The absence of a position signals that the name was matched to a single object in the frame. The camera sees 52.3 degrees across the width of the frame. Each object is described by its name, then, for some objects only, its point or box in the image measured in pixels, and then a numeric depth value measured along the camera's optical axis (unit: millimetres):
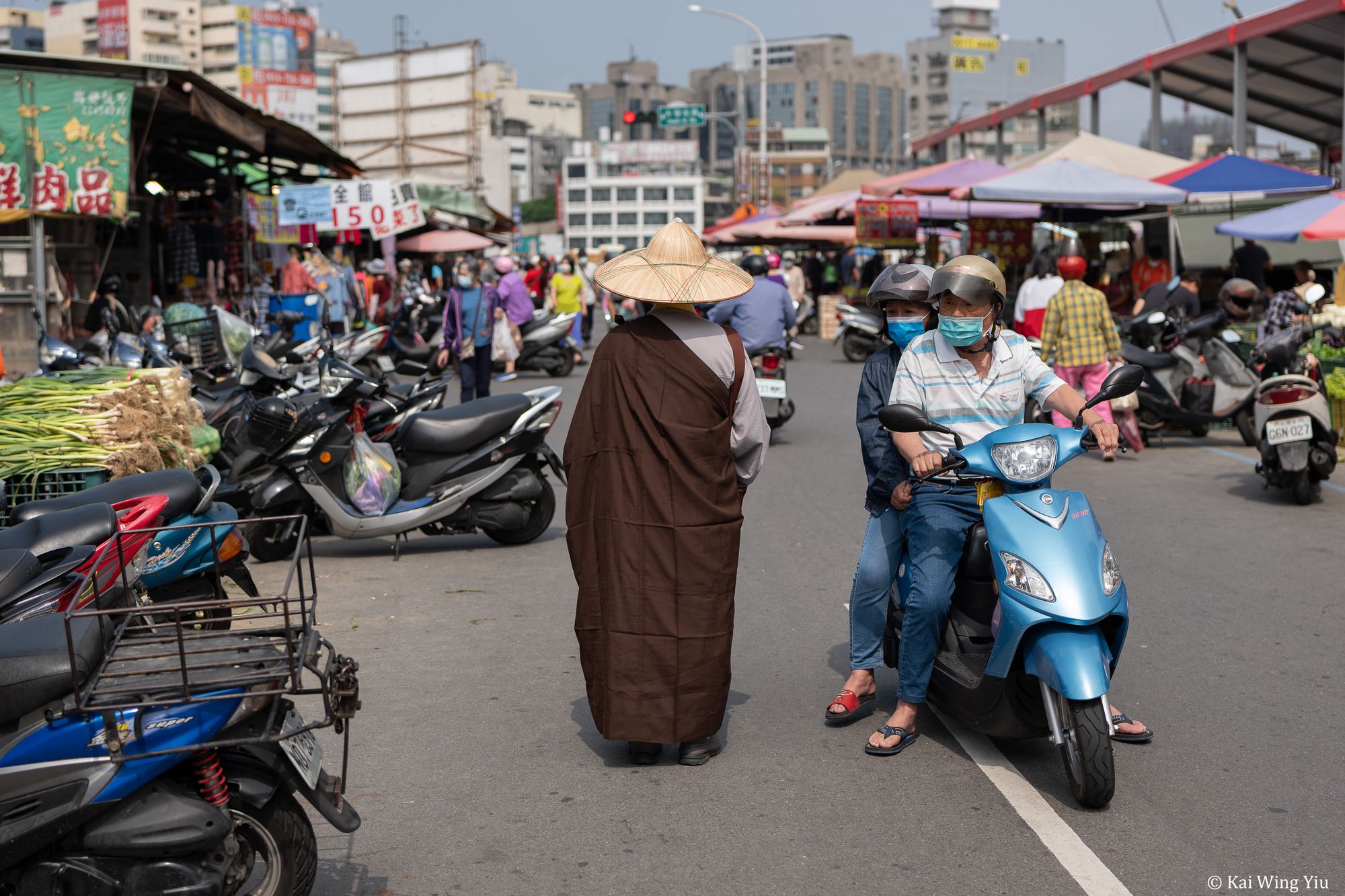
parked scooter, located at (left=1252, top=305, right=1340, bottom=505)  9562
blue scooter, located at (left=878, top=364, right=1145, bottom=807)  4270
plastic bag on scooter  8422
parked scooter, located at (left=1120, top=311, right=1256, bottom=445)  12602
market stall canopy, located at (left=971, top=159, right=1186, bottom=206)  17359
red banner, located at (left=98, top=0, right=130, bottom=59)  135125
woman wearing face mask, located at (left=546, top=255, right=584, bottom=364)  23406
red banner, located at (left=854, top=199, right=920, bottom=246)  22453
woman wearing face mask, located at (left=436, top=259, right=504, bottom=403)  14461
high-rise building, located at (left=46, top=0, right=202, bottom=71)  139875
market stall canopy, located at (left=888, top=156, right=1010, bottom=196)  20516
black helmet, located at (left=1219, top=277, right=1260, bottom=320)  12703
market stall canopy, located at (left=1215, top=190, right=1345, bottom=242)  13680
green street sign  49938
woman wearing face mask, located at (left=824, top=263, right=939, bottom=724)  5172
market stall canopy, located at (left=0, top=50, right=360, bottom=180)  14164
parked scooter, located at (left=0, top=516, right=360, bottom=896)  3287
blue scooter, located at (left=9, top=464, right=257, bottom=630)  5406
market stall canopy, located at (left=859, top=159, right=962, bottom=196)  22248
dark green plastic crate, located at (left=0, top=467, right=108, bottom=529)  6824
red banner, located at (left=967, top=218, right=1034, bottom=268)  23172
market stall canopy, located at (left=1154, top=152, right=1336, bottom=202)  18188
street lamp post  44688
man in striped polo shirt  4789
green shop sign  13805
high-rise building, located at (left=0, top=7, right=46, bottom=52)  140500
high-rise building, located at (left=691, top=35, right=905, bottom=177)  188625
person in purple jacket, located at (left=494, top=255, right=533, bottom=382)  19656
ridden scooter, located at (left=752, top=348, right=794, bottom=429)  13016
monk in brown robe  4719
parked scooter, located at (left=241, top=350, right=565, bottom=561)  8227
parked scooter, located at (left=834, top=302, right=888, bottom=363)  22609
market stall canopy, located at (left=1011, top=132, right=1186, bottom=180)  21000
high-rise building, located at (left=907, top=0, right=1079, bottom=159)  135000
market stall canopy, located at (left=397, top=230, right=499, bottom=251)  32750
